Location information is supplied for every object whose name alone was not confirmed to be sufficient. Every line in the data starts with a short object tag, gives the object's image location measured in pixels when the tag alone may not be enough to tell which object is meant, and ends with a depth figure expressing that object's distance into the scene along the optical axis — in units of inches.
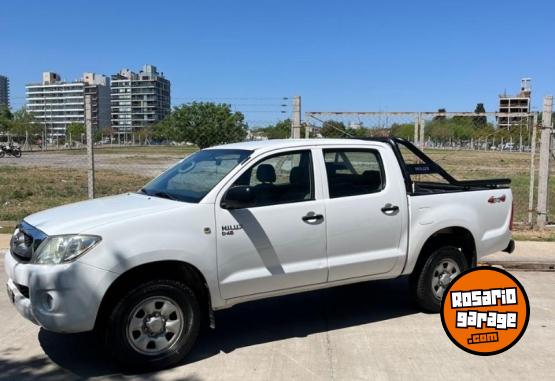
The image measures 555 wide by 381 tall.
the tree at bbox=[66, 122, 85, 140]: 4242.1
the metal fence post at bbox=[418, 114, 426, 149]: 422.0
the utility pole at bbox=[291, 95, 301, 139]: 430.0
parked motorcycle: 1927.9
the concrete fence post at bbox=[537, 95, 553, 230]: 420.8
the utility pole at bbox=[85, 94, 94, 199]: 422.0
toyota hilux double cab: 169.0
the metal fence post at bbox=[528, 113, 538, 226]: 425.1
